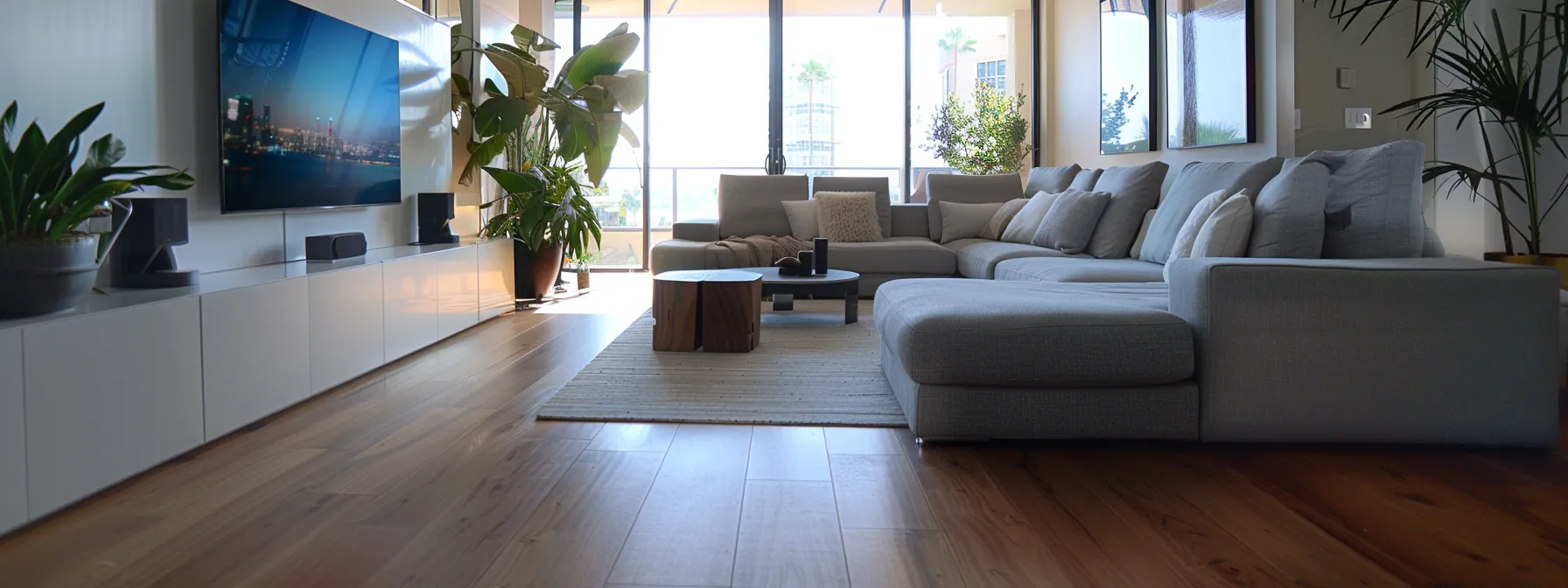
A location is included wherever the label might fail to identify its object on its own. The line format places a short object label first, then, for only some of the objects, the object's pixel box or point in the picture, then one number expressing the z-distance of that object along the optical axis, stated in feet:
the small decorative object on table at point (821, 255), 17.54
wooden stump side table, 14.24
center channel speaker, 12.92
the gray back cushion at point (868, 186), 23.12
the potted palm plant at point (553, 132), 19.44
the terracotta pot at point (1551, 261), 12.48
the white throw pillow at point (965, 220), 22.66
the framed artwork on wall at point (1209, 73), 17.10
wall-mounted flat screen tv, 11.15
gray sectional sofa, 8.61
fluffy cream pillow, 22.11
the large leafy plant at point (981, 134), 28.17
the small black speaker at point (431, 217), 16.85
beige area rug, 10.37
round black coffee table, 16.62
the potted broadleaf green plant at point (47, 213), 7.16
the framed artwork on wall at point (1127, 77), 21.43
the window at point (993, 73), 28.66
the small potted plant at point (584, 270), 23.55
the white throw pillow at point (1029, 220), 20.25
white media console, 6.89
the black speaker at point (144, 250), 9.27
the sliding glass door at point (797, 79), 28.43
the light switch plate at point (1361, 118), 15.85
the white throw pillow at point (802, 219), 22.59
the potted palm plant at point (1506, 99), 12.47
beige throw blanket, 20.62
